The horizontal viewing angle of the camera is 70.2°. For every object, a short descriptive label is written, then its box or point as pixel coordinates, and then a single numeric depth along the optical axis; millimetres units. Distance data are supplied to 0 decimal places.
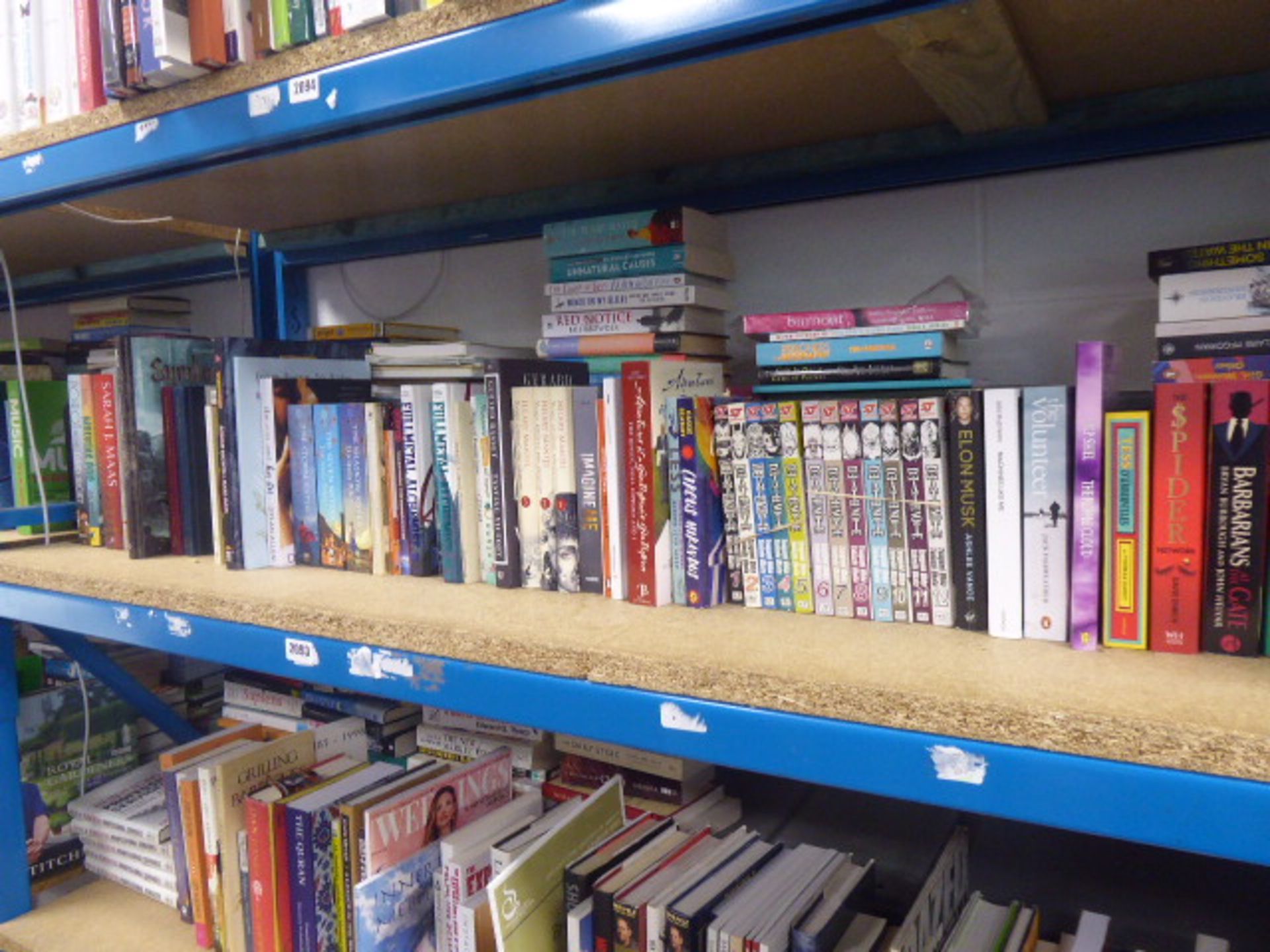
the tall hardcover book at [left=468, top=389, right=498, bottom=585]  891
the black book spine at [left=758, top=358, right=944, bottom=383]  786
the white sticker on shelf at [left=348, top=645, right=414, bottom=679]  766
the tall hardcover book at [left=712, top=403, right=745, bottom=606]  775
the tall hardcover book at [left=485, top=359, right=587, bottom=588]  865
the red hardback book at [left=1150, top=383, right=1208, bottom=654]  589
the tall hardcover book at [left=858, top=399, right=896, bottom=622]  708
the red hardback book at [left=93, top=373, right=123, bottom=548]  1172
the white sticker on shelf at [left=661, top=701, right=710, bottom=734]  625
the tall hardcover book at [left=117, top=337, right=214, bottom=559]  1100
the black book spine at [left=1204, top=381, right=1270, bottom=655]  574
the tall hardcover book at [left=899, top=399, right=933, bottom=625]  693
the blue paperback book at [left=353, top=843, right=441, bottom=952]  872
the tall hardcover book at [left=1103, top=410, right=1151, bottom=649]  604
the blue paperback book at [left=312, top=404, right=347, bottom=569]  1013
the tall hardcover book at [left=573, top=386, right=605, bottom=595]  824
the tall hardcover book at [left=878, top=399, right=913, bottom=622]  701
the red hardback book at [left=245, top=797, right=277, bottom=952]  1004
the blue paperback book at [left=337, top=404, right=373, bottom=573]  989
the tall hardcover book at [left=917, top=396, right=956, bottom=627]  685
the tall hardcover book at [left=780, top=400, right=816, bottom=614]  746
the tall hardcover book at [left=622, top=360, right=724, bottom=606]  788
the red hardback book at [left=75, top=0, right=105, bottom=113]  972
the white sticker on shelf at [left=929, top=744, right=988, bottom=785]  529
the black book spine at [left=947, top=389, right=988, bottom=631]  665
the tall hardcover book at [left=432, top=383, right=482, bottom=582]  902
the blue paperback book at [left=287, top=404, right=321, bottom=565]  1034
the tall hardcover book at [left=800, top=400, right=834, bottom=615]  735
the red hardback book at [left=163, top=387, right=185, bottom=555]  1117
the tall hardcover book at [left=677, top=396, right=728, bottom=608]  775
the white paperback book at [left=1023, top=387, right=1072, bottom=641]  635
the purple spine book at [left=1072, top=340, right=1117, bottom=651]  613
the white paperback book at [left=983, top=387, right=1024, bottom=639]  652
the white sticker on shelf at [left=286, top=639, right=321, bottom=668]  826
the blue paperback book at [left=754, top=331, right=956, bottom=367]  779
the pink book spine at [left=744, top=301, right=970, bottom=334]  774
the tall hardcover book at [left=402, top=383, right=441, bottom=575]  933
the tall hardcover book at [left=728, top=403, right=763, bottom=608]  768
